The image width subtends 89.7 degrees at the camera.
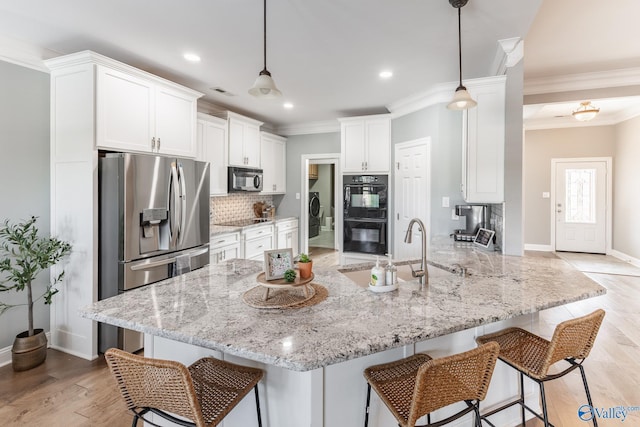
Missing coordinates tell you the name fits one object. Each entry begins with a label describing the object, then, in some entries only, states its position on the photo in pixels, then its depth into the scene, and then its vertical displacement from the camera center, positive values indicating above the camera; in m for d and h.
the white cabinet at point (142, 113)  2.69 +0.91
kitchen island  1.15 -0.46
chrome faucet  1.81 -0.36
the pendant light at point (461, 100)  2.14 +0.73
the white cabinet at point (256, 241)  4.49 -0.46
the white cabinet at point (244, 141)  4.59 +1.03
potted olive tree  2.49 -0.46
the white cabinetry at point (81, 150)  2.65 +0.50
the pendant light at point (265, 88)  1.96 +0.75
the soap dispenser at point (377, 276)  1.68 -0.35
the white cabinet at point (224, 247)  3.89 -0.47
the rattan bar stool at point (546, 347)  1.39 -0.69
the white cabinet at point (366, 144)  4.71 +1.00
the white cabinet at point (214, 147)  4.05 +0.82
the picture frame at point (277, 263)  1.56 -0.26
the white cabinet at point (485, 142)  2.71 +0.59
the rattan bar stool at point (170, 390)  1.06 -0.65
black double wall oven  4.77 -0.05
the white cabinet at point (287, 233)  5.38 -0.41
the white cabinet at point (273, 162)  5.37 +0.83
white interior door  4.04 +0.27
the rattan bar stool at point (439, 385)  1.10 -0.66
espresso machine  3.39 -0.08
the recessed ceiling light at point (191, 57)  2.88 +1.39
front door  6.39 +0.09
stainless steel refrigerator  2.68 -0.13
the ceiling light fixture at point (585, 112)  4.57 +1.41
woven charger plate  1.49 -0.43
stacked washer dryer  7.11 -0.12
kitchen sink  2.10 -0.44
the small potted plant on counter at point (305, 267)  1.63 -0.29
